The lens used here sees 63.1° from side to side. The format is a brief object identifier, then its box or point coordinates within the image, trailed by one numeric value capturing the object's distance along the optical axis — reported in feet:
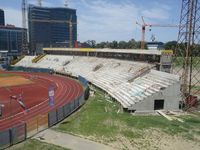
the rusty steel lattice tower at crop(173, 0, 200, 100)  77.57
